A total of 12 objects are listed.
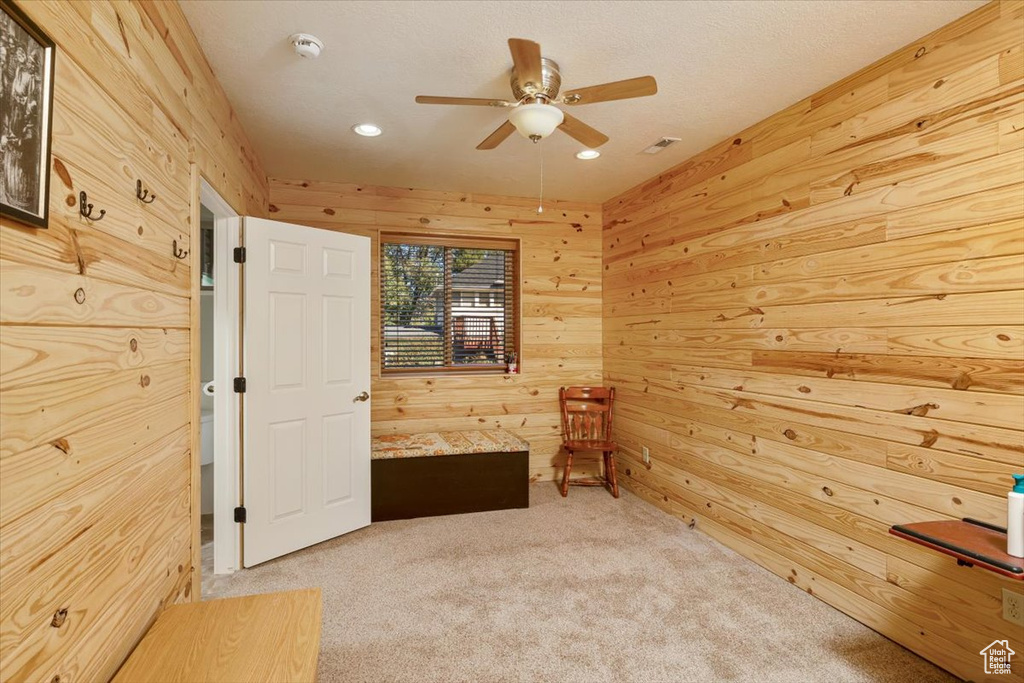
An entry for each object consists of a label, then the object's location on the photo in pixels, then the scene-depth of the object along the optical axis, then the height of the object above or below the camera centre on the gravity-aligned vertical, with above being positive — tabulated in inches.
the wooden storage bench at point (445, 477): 140.6 -39.7
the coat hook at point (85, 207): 46.9 +13.1
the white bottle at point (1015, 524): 58.5 -21.8
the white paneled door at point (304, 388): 113.4 -11.5
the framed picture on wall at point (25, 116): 35.1 +17.1
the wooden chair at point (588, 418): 167.8 -27.2
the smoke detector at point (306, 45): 80.9 +49.9
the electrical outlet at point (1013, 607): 68.6 -37.3
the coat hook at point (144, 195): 60.4 +18.6
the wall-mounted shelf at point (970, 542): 57.0 -25.7
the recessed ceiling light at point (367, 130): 116.2 +51.2
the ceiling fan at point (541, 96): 72.8 +40.4
